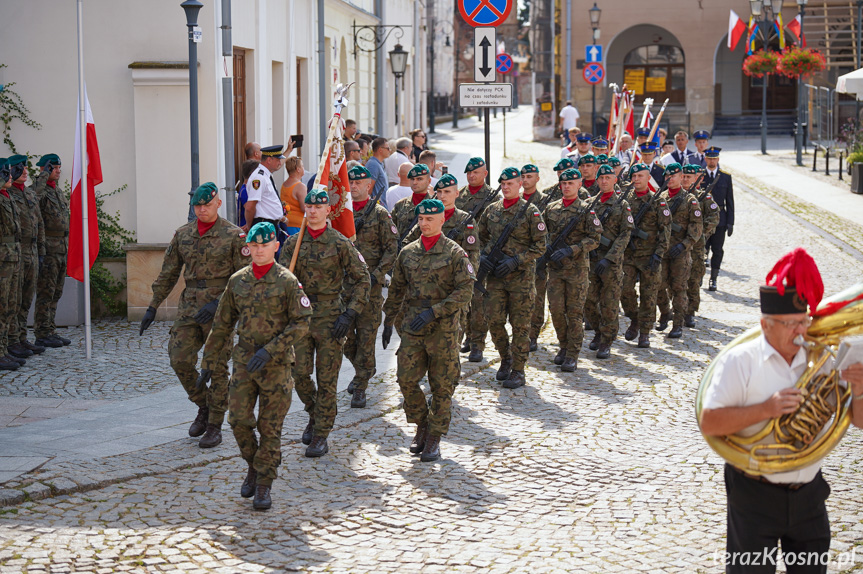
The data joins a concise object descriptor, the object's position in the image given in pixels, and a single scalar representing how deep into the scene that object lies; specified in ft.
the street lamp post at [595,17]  127.52
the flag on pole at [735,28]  123.03
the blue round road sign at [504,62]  104.27
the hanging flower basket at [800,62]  105.70
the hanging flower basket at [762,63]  113.71
